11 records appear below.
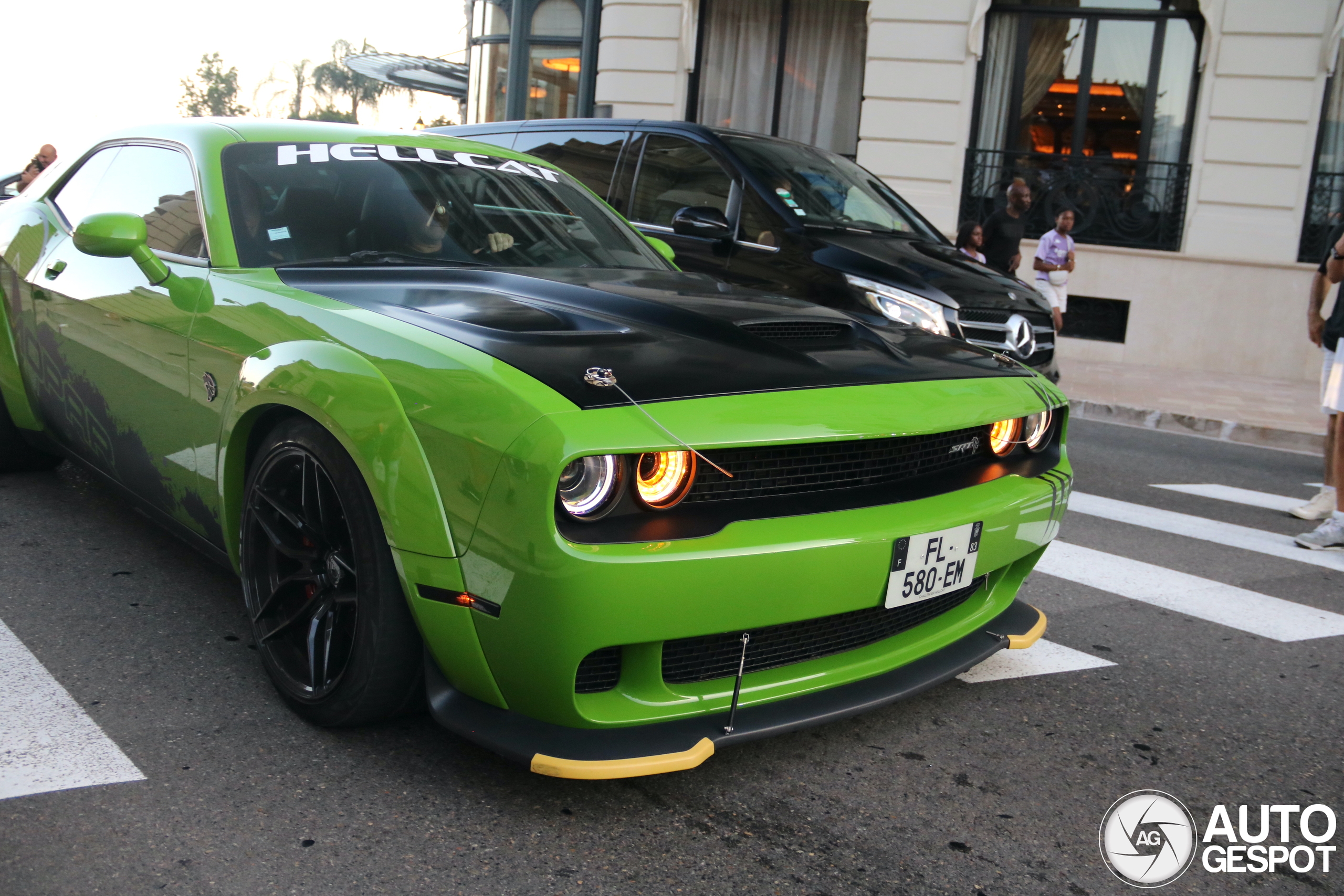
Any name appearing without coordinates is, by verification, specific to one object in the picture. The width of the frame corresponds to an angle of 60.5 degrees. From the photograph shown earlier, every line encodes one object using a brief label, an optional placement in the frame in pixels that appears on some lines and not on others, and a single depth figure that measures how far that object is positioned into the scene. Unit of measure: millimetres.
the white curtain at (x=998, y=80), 15164
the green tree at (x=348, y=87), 84938
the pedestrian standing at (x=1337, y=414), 5480
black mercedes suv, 6309
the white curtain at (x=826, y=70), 16391
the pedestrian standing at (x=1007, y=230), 10562
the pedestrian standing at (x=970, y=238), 9812
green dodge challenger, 2201
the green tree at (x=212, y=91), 91812
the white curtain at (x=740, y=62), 16734
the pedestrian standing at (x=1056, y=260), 12039
